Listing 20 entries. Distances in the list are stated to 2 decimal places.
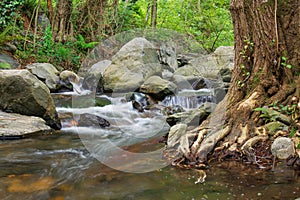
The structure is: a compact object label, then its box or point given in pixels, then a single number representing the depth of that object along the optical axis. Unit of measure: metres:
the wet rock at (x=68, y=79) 9.30
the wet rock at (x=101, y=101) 8.22
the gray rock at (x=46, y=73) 8.99
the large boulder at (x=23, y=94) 5.43
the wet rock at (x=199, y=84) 10.12
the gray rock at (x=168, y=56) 11.57
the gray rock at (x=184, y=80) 9.91
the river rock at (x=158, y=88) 8.18
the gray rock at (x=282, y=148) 3.30
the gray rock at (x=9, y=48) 10.16
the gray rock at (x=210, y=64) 10.87
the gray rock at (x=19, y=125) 4.87
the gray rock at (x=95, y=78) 9.91
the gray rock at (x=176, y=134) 4.09
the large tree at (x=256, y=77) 3.65
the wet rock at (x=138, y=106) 7.61
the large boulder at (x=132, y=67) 9.37
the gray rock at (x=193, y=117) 4.77
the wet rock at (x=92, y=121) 6.14
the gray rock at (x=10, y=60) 9.32
